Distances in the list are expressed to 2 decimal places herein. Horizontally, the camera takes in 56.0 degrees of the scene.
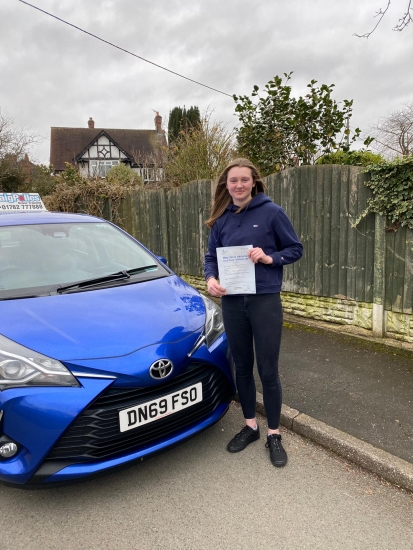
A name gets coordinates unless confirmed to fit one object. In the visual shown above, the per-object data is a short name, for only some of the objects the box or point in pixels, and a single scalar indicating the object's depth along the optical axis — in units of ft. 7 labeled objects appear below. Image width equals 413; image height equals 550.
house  123.34
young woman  7.90
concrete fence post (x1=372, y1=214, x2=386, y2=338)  13.76
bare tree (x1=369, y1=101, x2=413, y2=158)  58.65
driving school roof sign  19.61
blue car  6.42
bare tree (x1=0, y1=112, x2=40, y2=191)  75.25
